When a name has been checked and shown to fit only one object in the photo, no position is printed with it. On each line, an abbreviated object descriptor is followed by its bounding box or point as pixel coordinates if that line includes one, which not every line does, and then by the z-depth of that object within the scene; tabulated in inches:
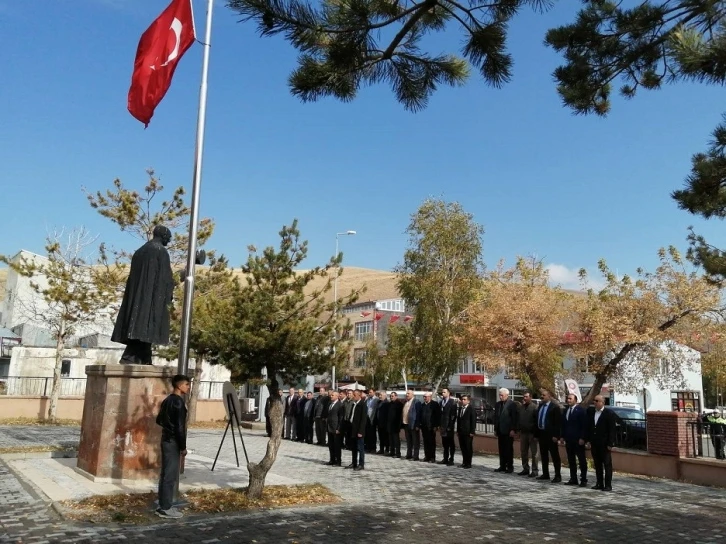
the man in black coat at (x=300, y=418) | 869.2
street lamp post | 469.4
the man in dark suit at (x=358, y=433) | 566.9
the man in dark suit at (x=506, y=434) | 589.6
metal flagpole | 356.2
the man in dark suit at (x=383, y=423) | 735.1
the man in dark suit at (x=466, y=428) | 615.5
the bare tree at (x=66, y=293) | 920.3
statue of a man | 416.5
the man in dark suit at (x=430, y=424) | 670.5
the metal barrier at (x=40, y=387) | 1108.5
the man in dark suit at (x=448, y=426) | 644.1
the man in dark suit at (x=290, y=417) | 896.9
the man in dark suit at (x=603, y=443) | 483.5
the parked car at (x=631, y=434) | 639.1
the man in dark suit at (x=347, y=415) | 604.4
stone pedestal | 388.5
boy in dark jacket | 319.3
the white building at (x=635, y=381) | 828.0
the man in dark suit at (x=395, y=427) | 716.0
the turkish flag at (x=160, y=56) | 401.7
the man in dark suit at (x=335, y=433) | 597.9
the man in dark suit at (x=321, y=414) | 807.7
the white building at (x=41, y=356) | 1121.4
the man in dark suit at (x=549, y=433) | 541.3
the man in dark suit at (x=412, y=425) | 681.6
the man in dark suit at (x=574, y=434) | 510.6
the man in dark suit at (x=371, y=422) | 755.4
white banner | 707.3
